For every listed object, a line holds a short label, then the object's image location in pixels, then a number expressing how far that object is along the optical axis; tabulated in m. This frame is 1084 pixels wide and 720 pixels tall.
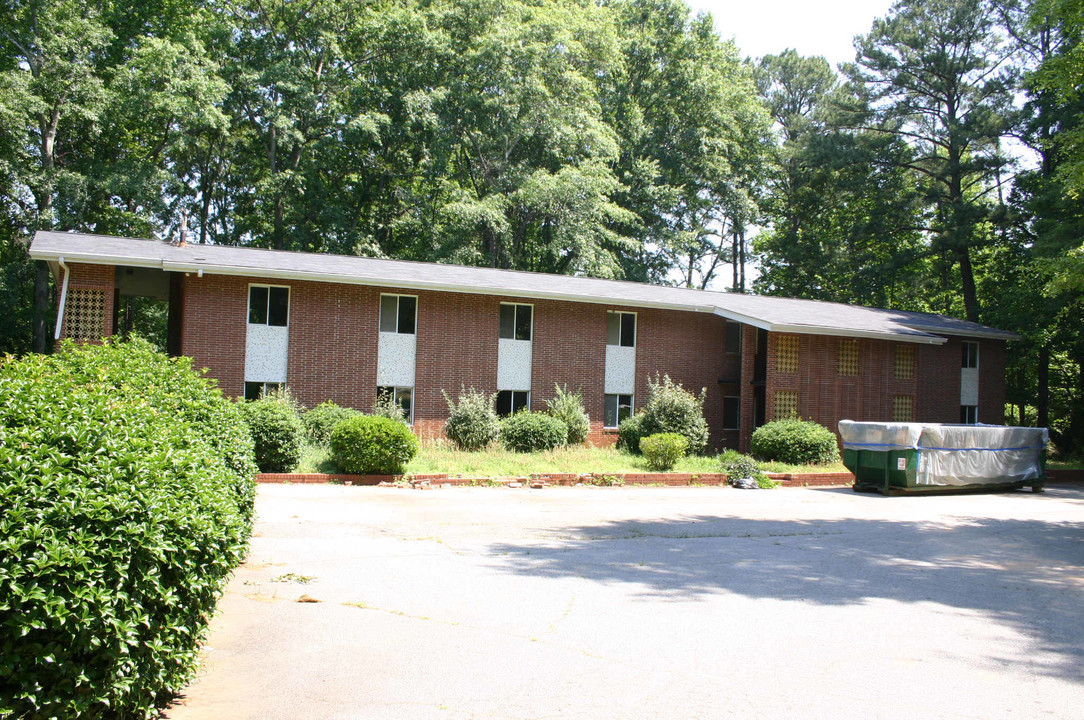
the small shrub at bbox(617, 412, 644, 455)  24.44
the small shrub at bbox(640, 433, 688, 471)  20.61
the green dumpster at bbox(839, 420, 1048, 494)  18.89
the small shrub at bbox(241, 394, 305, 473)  16.80
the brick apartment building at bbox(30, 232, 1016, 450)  21.77
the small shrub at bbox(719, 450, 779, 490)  20.25
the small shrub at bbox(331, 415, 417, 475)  17.12
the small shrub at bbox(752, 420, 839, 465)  22.89
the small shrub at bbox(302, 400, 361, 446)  20.73
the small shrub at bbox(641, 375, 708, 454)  23.73
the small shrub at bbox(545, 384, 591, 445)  24.17
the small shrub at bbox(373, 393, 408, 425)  21.69
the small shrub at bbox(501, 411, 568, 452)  22.39
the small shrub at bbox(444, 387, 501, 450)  22.31
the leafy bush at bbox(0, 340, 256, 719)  3.43
